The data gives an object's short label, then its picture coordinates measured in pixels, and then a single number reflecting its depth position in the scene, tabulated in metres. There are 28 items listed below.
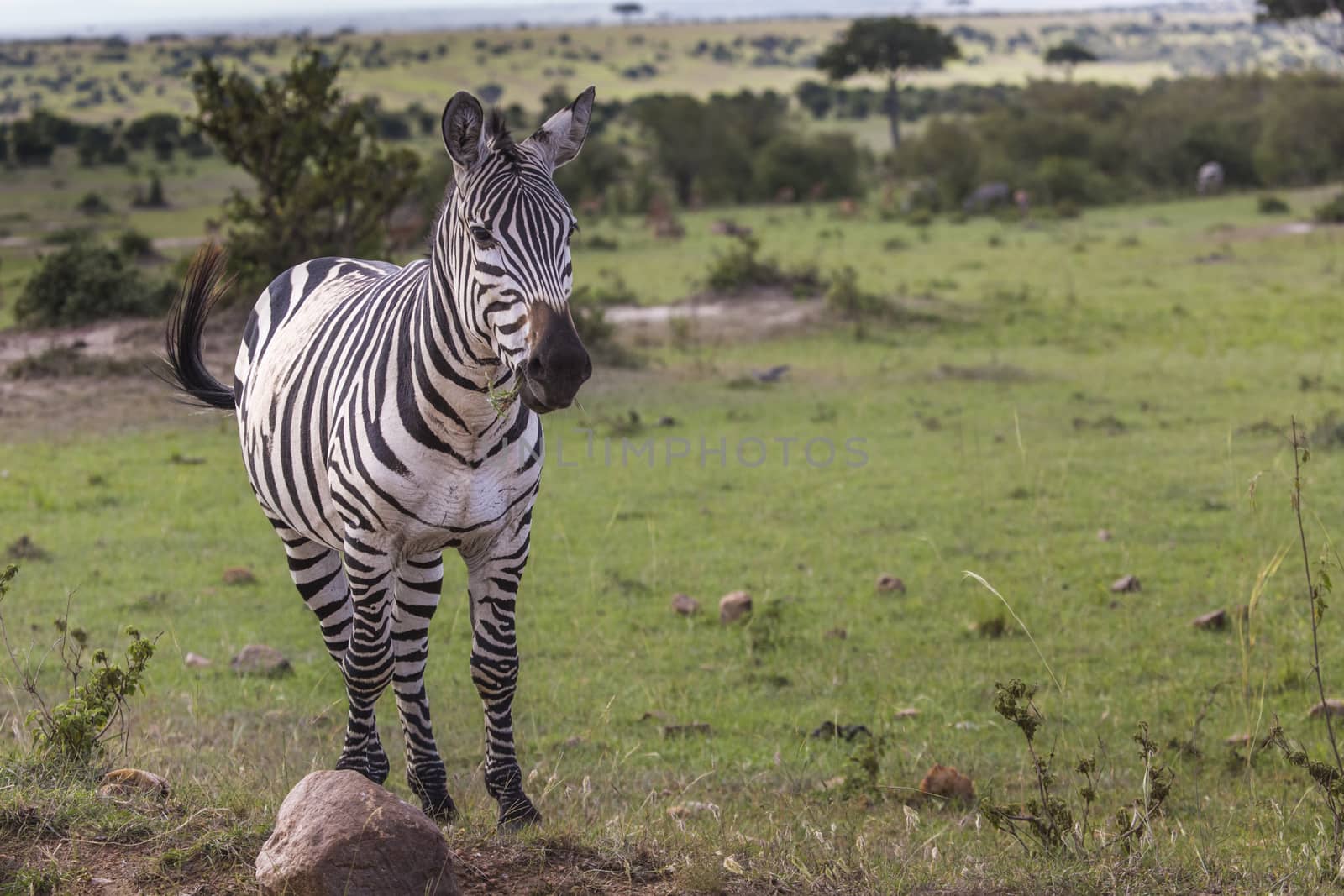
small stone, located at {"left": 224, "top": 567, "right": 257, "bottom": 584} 15.51
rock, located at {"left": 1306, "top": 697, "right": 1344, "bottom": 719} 10.97
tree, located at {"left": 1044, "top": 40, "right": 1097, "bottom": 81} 116.06
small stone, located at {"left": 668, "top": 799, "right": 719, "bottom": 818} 8.90
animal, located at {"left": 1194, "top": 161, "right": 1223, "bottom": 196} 60.09
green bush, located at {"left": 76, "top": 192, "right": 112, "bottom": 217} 54.37
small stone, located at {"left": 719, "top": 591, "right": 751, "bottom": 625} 14.07
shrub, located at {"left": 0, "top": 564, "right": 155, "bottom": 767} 7.97
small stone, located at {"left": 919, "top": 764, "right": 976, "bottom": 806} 9.68
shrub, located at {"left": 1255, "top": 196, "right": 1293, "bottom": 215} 50.44
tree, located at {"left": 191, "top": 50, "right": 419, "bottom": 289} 27.50
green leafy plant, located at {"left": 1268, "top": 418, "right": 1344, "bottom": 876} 7.11
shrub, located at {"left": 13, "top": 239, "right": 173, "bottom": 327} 28.87
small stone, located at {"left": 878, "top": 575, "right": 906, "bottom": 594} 15.03
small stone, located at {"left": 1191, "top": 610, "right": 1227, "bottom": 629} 13.54
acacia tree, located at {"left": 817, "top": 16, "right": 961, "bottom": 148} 93.12
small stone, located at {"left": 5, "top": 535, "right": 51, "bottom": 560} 15.95
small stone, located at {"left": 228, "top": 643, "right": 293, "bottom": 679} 12.68
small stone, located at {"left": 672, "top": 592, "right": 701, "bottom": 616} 14.40
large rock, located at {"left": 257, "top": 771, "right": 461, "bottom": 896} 6.43
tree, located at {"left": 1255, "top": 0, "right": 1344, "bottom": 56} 76.37
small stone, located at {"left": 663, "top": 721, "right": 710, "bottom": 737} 11.31
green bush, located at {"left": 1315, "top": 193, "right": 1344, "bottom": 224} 46.09
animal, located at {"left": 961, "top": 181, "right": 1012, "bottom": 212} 57.31
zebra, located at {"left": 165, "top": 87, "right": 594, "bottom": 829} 7.02
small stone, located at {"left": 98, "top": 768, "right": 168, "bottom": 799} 7.83
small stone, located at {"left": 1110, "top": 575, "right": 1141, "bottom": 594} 14.77
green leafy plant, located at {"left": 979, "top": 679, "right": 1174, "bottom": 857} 7.20
